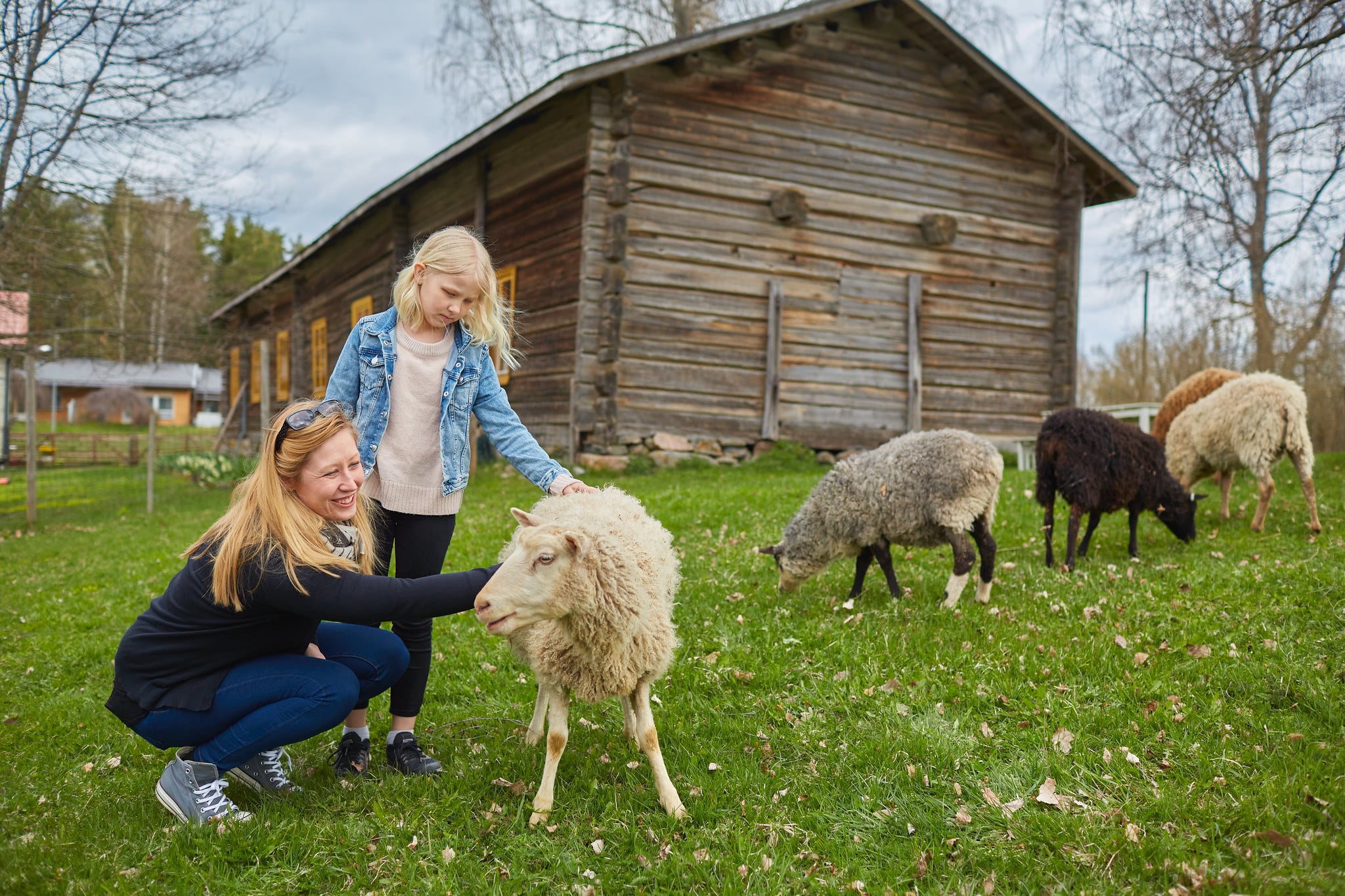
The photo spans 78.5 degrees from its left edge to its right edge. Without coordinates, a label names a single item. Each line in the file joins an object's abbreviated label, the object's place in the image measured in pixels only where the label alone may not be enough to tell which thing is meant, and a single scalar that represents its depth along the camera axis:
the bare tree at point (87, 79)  10.38
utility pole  24.72
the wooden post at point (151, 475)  13.68
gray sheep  5.64
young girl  3.58
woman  3.03
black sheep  6.51
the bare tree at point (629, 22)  19.28
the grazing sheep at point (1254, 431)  7.56
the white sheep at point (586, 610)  3.02
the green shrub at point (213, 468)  18.38
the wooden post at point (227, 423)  24.95
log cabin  12.34
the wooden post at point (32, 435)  12.04
